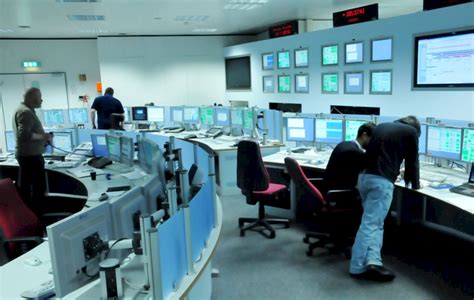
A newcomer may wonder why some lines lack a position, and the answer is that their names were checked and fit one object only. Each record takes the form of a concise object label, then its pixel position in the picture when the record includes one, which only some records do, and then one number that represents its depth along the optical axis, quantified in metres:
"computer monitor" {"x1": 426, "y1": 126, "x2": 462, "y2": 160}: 3.28
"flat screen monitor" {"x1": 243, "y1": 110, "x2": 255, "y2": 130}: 5.61
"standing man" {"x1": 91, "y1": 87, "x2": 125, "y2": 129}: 6.88
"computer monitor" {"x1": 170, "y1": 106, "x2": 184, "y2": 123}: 7.09
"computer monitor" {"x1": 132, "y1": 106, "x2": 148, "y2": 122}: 7.47
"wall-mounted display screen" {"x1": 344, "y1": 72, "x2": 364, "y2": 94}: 6.40
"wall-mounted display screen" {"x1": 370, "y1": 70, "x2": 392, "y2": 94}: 5.89
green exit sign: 9.20
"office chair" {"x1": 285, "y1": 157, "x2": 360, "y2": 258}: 3.30
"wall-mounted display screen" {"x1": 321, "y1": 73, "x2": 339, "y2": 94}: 6.90
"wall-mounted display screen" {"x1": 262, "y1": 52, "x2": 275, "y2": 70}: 8.49
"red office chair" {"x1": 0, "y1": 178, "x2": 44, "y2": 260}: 2.63
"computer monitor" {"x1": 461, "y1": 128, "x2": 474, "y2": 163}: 3.14
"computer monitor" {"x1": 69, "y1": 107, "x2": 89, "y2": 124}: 7.21
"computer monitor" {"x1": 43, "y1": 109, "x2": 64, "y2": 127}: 7.01
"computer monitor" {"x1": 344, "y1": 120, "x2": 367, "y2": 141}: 4.10
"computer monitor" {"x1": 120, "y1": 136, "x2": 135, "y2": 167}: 4.20
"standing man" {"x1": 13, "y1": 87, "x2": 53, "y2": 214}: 4.07
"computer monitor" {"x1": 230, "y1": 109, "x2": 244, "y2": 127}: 5.83
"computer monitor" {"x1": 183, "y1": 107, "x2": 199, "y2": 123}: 6.89
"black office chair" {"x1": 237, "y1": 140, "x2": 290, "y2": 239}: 3.75
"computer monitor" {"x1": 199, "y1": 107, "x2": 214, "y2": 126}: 6.54
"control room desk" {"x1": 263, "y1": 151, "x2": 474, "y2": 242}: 3.63
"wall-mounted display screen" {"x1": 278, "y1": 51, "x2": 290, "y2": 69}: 7.95
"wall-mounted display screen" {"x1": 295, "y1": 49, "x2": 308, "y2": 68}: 7.45
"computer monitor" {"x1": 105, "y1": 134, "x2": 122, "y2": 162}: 4.46
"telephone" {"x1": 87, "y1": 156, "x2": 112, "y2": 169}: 4.36
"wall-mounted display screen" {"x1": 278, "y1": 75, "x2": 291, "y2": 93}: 8.12
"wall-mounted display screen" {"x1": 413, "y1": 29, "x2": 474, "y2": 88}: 4.80
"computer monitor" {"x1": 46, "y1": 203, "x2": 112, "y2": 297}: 1.56
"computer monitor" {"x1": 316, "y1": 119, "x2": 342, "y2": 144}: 4.28
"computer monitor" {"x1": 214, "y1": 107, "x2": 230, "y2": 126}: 6.17
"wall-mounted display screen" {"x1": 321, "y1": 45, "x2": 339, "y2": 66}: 6.75
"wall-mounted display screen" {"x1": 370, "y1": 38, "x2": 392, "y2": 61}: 5.77
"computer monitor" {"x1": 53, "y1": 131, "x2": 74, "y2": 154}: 5.13
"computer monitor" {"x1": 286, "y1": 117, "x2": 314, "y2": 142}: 4.57
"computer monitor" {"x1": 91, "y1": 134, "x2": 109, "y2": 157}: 4.73
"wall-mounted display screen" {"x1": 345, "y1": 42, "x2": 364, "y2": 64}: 6.27
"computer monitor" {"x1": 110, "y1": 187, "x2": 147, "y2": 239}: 1.95
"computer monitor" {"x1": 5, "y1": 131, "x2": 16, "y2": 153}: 5.35
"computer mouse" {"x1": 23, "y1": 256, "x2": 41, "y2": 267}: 2.06
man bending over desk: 2.95
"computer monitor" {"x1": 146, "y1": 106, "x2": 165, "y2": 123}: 7.38
